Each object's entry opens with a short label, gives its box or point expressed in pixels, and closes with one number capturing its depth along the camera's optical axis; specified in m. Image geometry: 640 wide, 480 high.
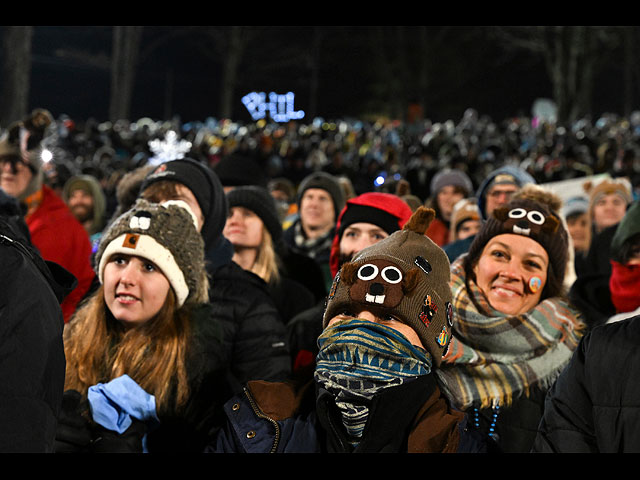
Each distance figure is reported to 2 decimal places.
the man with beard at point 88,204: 6.44
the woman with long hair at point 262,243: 4.30
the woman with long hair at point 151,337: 2.64
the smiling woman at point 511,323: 2.76
